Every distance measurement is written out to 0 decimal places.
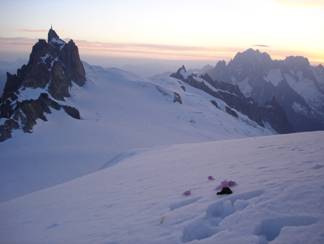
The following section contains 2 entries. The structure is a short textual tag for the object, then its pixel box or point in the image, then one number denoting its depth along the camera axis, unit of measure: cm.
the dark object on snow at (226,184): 1061
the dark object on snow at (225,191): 996
